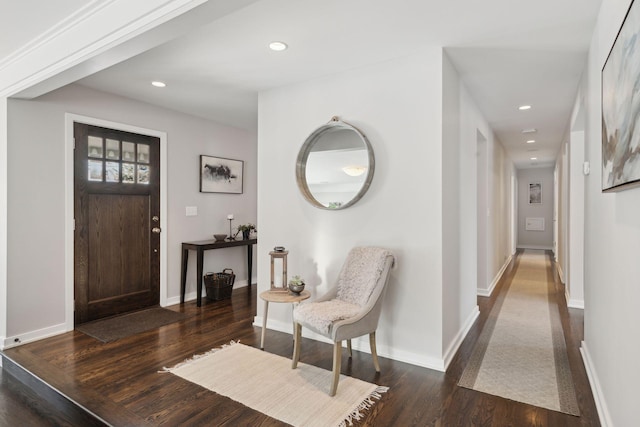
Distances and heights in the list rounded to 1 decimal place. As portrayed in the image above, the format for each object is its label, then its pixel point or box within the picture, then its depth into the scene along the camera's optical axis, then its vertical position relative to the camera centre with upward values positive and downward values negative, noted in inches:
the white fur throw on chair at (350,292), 95.3 -24.0
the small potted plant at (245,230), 197.0 -9.9
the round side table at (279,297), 113.7 -27.2
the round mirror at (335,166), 117.3 +15.6
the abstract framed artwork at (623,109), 50.4 +16.6
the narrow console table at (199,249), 169.2 -17.7
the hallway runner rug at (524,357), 90.4 -44.6
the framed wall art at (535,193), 400.8 +21.2
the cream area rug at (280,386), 81.6 -44.8
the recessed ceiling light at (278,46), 101.9 +47.3
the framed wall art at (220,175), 187.3 +20.0
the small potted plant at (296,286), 117.4 -24.0
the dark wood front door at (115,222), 141.8 -4.2
